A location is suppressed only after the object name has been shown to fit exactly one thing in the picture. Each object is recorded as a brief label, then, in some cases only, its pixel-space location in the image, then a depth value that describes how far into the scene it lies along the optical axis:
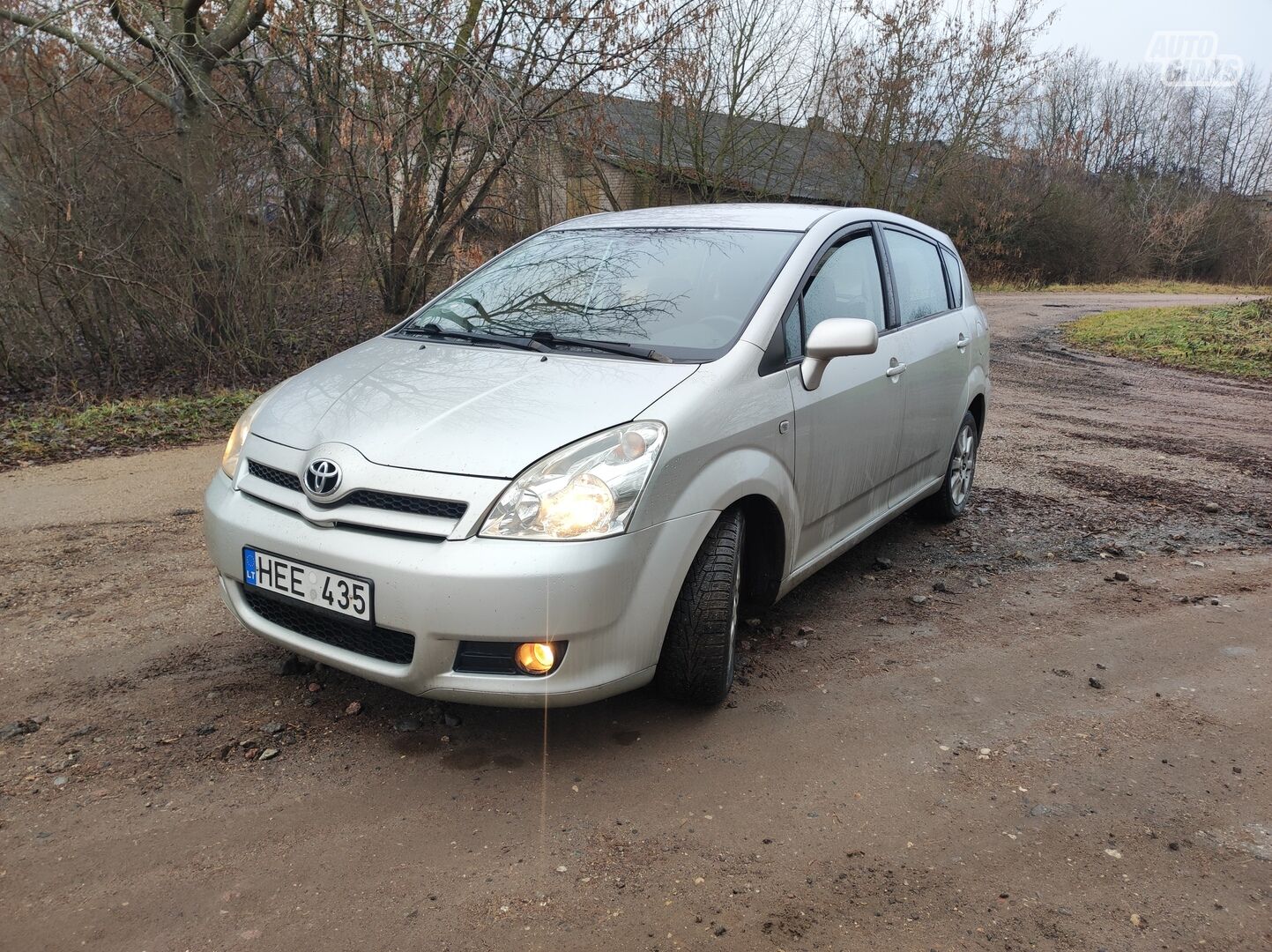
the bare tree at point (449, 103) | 9.30
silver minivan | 2.56
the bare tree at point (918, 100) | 20.45
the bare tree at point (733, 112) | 17.98
